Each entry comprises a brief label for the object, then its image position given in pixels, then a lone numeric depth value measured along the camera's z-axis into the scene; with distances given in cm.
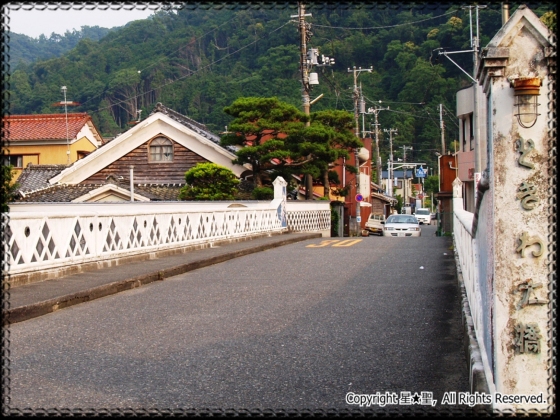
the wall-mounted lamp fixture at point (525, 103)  368
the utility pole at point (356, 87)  5206
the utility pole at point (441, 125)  5798
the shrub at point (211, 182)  3250
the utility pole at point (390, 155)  7702
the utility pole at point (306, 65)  3650
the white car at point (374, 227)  4716
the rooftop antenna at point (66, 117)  4822
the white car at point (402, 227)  3753
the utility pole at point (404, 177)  8618
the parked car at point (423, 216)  7506
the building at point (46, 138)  4828
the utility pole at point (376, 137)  6425
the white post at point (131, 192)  3212
